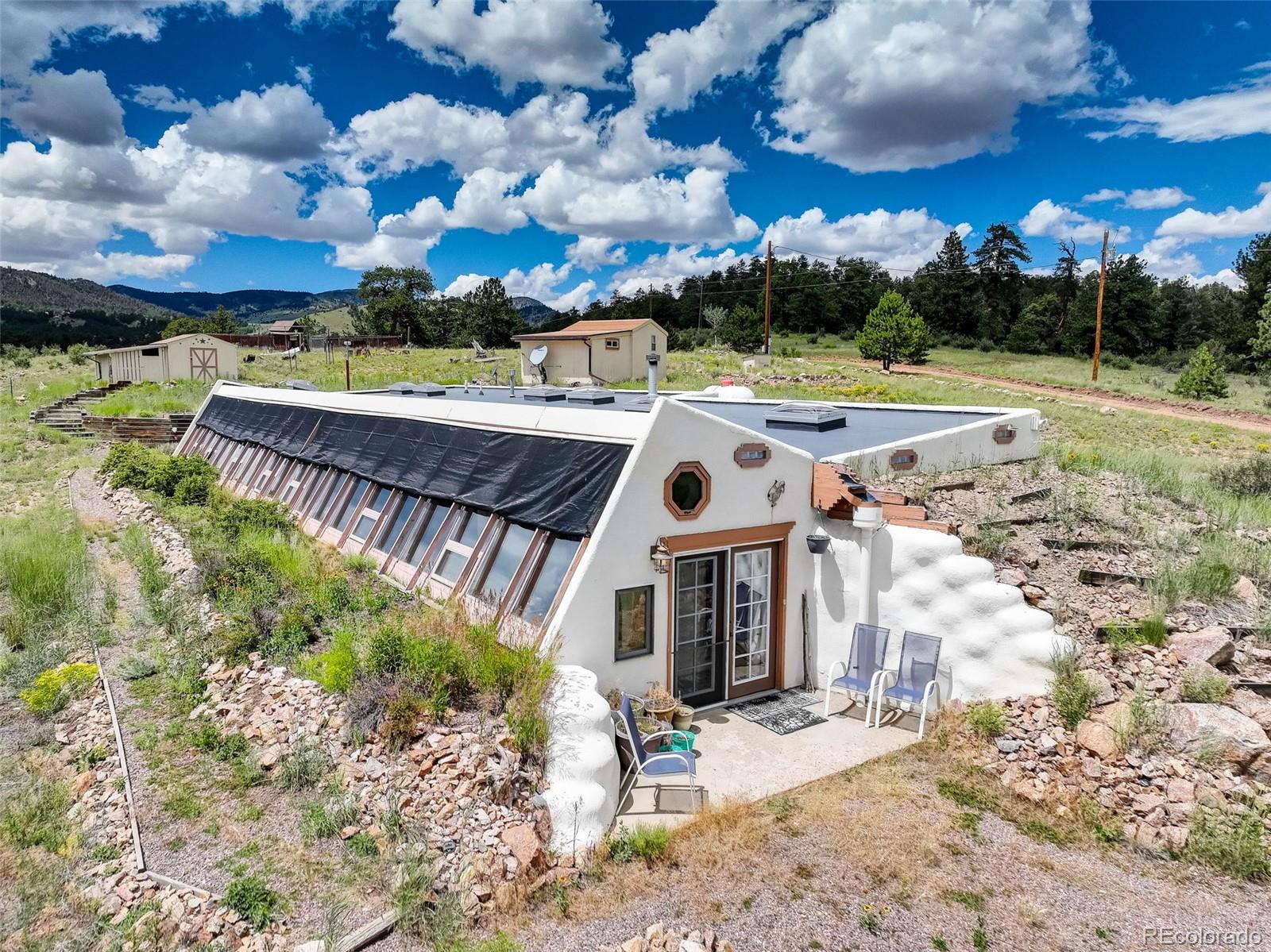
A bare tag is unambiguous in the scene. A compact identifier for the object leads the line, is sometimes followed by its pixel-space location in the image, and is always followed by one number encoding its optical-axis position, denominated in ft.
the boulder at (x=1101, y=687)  23.90
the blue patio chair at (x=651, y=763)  21.86
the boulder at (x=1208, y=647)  24.13
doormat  27.07
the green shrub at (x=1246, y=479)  46.32
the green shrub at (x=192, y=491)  53.26
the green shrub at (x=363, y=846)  17.53
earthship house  25.55
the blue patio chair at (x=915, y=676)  26.25
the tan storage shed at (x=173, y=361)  124.77
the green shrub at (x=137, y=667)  26.40
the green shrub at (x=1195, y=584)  27.89
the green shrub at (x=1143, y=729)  21.99
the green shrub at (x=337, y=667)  22.61
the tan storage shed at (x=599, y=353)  113.91
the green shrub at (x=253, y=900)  15.38
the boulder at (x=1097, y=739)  22.34
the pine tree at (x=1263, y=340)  116.98
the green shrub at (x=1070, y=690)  23.80
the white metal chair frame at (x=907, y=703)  25.79
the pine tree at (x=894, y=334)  133.59
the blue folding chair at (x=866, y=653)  28.32
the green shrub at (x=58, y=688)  24.20
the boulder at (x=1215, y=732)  20.98
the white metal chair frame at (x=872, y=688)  27.07
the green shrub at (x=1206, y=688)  22.77
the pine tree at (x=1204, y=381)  101.96
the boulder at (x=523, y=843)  17.62
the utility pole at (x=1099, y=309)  111.24
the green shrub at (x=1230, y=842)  18.60
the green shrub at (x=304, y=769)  20.04
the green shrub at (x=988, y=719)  24.67
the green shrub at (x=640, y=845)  19.01
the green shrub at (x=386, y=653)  22.62
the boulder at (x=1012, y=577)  28.09
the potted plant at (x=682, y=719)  25.73
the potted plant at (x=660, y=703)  25.12
